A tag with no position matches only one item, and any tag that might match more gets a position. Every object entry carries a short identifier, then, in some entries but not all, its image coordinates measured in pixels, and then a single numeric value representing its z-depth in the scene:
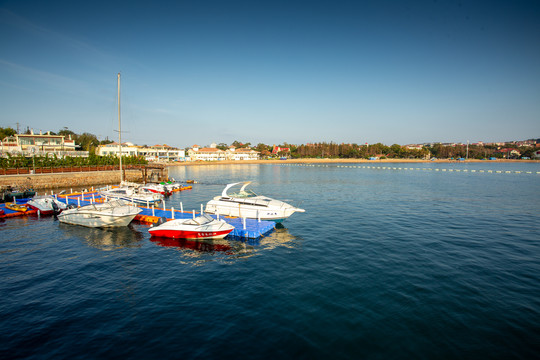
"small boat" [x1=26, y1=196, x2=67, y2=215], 29.45
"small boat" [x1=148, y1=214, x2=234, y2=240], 20.92
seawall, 45.69
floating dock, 22.38
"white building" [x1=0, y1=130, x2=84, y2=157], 70.19
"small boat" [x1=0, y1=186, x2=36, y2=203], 34.38
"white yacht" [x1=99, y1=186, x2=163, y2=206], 34.50
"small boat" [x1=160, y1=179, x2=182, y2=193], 47.56
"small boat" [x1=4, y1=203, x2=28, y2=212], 29.29
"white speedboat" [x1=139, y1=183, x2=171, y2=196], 42.86
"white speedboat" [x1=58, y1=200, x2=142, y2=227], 24.41
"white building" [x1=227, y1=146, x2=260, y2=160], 184.75
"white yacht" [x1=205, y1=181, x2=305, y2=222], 25.30
